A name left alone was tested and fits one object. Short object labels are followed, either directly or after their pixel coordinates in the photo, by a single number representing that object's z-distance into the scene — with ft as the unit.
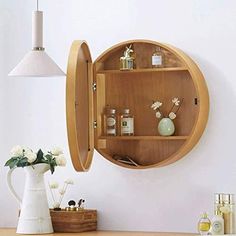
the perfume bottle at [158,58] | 11.36
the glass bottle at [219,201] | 10.87
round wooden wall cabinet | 11.01
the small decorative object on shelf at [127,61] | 11.42
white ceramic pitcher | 11.18
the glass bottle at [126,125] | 11.48
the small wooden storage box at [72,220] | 11.37
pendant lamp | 10.59
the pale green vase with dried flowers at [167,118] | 11.27
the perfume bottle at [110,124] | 11.50
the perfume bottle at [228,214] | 10.78
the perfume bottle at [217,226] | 10.66
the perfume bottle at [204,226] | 10.70
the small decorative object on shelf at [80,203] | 11.66
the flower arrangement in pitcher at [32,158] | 11.23
